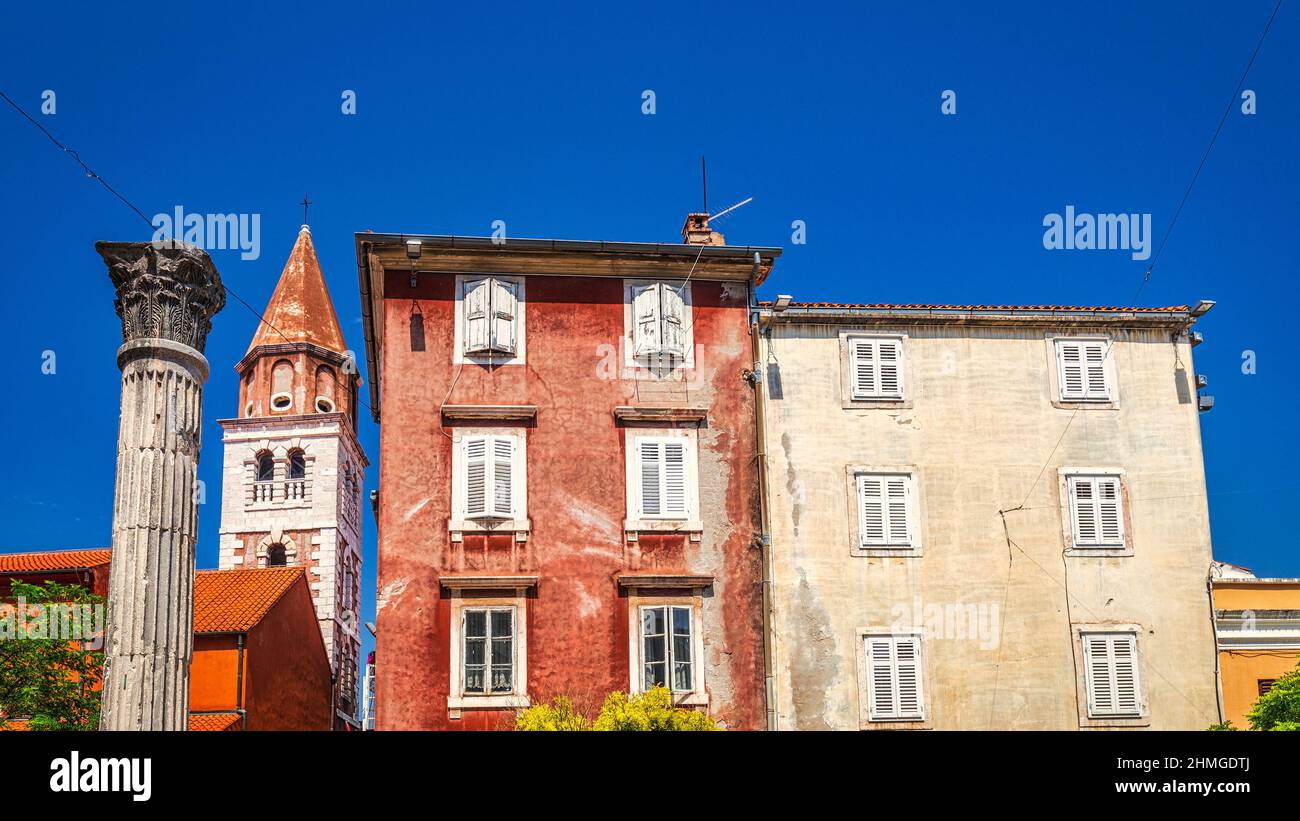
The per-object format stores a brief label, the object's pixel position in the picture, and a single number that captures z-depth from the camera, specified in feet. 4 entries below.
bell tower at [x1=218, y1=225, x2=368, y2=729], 214.07
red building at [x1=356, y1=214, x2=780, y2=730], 93.97
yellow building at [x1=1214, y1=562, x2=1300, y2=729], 97.91
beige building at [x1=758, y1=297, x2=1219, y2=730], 95.50
